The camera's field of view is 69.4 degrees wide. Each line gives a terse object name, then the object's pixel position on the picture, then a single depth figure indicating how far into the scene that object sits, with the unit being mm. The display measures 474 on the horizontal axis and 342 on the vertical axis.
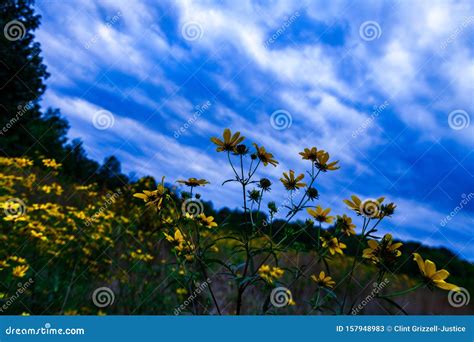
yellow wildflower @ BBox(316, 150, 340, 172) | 520
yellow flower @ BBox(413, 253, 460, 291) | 425
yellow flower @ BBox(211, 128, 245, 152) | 522
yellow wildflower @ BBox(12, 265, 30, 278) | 844
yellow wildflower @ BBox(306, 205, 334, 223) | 534
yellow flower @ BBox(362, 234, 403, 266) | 408
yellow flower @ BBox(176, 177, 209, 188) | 512
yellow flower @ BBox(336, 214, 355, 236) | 500
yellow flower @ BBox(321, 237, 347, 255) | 497
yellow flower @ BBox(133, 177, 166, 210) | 476
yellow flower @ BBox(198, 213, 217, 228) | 519
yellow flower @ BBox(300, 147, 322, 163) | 522
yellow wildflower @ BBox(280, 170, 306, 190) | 533
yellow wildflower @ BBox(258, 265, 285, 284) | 801
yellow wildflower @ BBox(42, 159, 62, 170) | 1001
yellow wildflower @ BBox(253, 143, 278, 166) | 517
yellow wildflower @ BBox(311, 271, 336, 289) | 534
